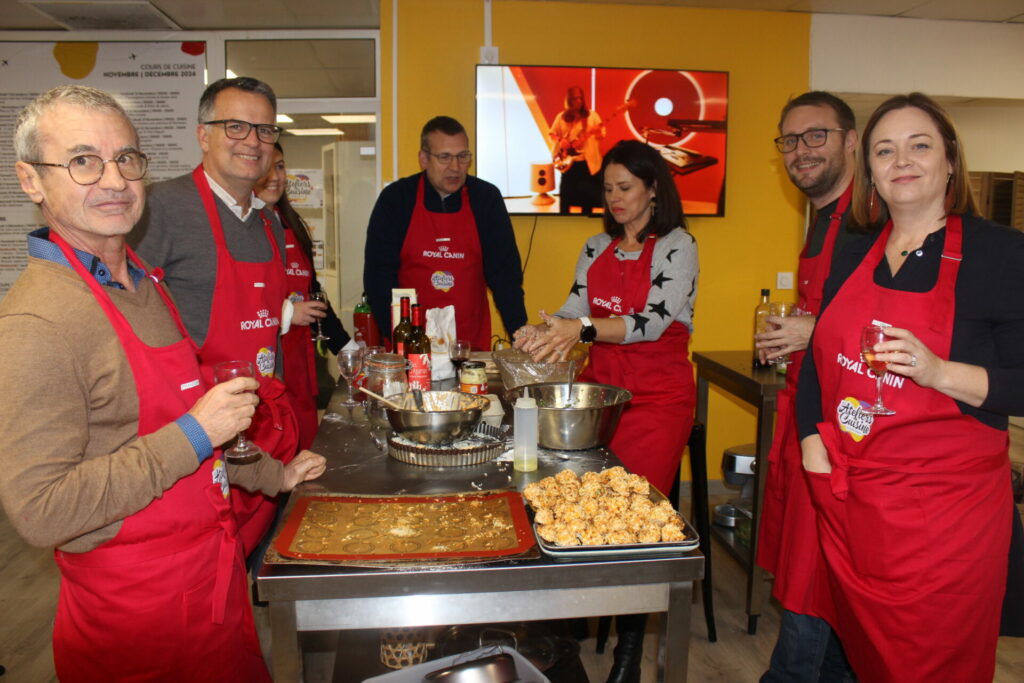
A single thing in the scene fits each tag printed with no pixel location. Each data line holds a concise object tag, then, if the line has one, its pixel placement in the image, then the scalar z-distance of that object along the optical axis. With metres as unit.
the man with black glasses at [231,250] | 2.16
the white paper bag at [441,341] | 2.74
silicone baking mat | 1.29
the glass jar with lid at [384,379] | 2.20
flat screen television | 4.30
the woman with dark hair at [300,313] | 2.84
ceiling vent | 4.11
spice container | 2.36
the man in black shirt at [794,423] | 2.03
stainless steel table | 1.23
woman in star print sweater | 2.59
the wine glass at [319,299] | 3.11
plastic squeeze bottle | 1.77
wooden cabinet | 5.40
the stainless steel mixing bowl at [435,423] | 1.86
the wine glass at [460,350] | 2.77
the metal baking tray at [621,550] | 1.29
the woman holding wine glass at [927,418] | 1.58
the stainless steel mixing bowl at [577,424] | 1.87
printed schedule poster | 4.63
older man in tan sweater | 1.22
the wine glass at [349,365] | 2.32
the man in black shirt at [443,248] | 3.62
